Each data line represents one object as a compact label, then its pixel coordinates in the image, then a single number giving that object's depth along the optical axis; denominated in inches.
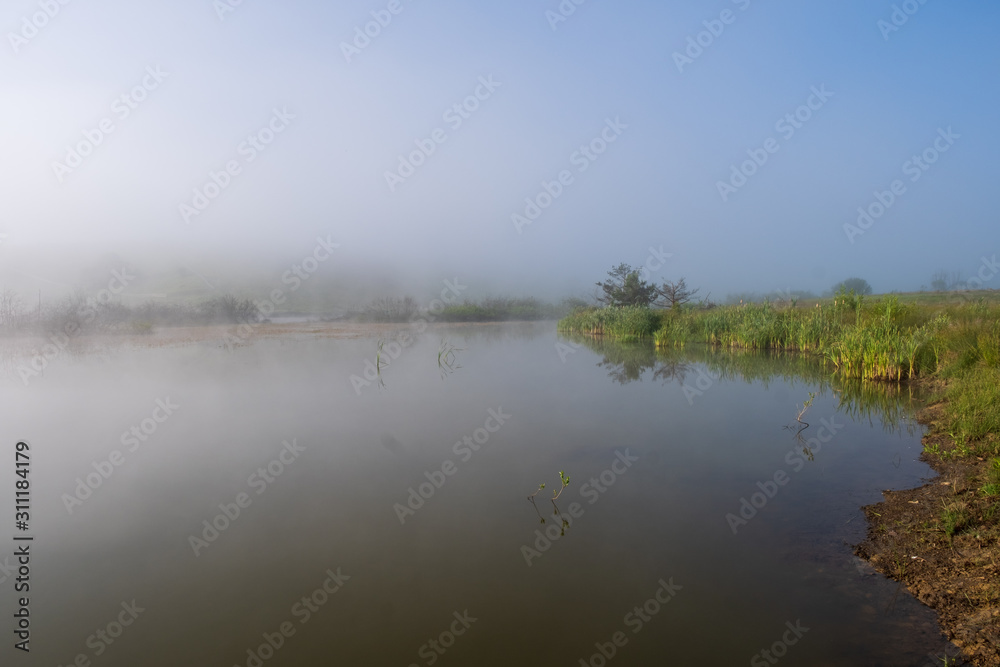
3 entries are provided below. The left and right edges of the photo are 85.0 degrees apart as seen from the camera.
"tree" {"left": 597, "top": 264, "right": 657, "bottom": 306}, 1230.3
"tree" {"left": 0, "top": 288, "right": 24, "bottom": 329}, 768.3
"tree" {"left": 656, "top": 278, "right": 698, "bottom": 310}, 1139.3
